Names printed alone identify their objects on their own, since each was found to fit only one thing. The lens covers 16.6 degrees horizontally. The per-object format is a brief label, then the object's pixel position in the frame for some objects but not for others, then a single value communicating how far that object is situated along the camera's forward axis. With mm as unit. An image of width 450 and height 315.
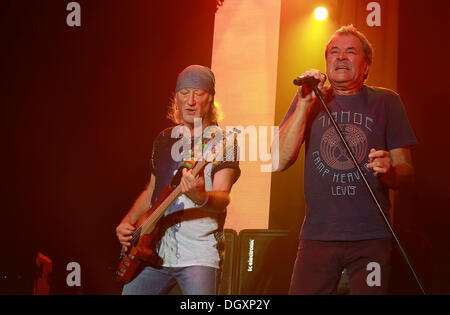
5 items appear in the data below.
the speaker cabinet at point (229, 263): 6976
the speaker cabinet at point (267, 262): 6924
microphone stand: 5991
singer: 6069
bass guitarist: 6159
